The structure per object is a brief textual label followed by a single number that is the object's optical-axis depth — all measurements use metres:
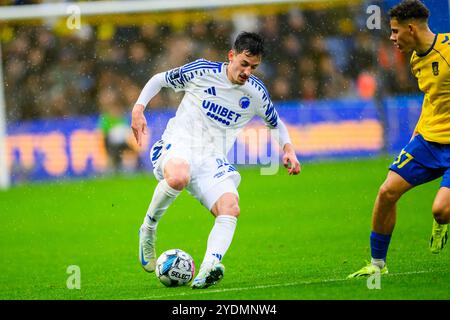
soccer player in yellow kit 13.58
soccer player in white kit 14.30
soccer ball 14.30
